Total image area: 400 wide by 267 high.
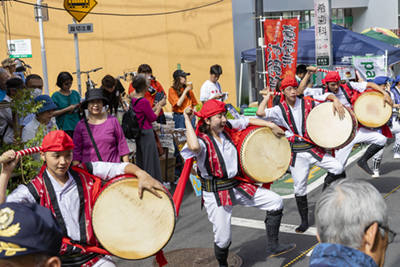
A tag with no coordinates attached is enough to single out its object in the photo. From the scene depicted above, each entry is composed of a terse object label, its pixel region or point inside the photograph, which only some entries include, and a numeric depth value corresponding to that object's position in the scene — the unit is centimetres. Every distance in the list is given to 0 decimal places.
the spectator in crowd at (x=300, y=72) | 973
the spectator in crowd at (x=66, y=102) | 670
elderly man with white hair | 178
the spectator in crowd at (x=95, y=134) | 532
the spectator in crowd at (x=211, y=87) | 914
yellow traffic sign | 853
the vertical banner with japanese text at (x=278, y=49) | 1080
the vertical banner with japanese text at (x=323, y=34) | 1085
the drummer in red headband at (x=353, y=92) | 694
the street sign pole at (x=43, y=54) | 1165
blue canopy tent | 1194
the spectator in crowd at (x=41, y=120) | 509
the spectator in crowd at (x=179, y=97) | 855
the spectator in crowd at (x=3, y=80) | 634
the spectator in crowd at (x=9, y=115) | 573
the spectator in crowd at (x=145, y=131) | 661
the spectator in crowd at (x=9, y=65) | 779
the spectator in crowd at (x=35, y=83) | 686
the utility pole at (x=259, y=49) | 1002
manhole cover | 512
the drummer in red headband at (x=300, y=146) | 575
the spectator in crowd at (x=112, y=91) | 652
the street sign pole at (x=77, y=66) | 896
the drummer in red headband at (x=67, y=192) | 320
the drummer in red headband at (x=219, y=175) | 445
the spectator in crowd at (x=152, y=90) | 800
